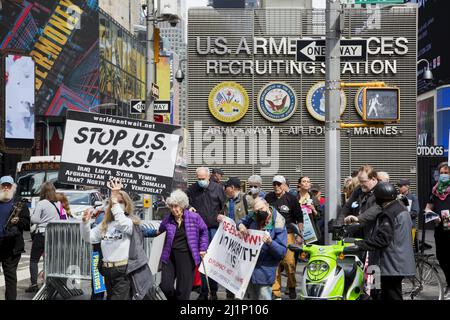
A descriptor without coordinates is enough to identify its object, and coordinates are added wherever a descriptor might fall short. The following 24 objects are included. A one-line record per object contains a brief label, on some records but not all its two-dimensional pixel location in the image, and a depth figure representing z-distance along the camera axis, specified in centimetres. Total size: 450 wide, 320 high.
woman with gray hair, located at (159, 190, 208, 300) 981
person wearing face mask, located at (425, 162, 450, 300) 1177
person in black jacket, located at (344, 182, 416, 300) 847
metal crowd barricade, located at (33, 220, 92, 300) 1111
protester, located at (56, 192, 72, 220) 1339
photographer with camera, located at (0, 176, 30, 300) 1070
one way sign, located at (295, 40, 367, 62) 1218
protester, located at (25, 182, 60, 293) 1269
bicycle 1085
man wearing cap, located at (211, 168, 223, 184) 1374
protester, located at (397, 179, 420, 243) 1513
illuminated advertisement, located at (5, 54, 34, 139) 5894
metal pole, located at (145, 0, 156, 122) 1870
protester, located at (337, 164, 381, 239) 958
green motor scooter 878
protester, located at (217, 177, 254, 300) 1266
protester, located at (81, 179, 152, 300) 852
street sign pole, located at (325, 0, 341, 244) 1184
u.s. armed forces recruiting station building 2247
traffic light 1167
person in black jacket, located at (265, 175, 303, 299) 1210
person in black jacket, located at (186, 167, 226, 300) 1249
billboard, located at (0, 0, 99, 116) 6300
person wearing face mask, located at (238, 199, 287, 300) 902
